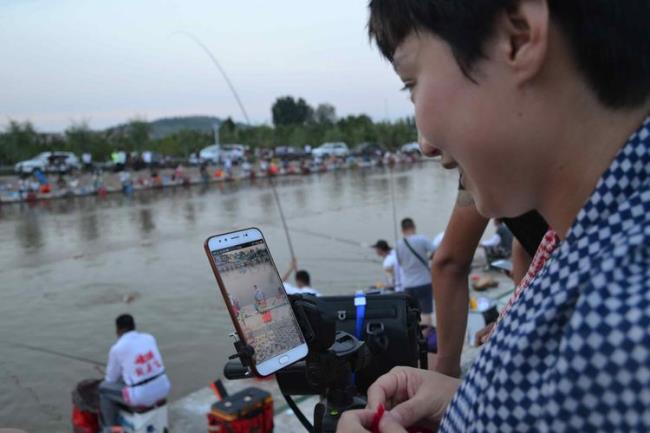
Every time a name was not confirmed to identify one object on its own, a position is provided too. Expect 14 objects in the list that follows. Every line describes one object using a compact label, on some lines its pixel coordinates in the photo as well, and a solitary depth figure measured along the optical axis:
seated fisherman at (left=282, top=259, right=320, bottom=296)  8.16
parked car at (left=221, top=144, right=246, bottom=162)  54.22
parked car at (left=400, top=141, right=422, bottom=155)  55.13
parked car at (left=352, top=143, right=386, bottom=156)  56.59
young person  0.63
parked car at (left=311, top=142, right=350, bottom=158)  57.00
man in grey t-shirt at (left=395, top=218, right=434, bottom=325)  8.38
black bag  1.62
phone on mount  1.24
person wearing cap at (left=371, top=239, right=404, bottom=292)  8.60
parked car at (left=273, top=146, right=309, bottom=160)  62.01
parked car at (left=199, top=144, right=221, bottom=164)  52.01
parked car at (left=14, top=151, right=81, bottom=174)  41.97
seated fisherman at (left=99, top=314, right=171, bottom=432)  6.13
